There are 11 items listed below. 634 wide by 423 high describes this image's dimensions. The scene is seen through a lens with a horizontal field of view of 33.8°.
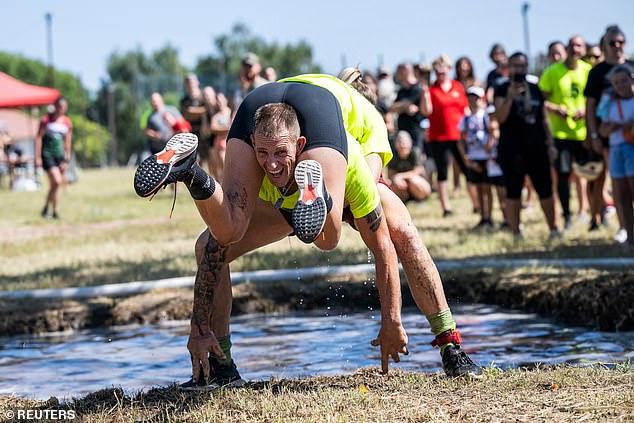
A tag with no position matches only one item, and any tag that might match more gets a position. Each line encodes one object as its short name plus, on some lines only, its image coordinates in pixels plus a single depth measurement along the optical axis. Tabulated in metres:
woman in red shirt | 13.87
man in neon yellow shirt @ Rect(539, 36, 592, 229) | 11.69
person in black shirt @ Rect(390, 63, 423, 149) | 14.46
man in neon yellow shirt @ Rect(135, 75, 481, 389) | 4.59
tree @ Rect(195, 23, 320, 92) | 105.11
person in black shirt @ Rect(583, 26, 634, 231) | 10.17
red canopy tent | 23.23
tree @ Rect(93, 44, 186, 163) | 52.22
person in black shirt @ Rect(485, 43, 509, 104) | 12.80
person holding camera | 10.84
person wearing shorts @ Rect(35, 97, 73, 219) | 16.98
